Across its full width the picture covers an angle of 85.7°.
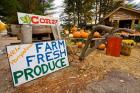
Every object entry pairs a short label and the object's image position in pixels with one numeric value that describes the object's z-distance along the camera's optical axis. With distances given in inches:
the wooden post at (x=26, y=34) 58.1
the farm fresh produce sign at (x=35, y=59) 51.3
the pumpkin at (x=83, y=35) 119.3
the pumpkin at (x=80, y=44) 111.5
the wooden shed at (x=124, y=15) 278.5
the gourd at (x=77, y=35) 120.0
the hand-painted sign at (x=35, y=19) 57.0
